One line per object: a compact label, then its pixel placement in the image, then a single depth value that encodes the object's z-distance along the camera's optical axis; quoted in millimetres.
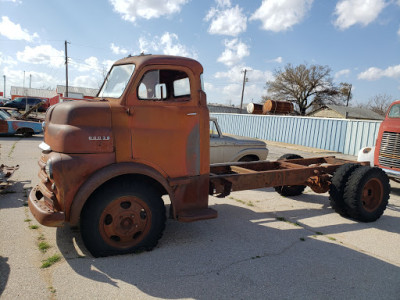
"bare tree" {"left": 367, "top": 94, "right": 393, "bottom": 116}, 56688
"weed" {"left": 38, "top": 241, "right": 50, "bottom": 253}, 3729
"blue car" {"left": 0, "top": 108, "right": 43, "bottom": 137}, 15882
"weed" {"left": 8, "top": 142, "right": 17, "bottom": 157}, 10834
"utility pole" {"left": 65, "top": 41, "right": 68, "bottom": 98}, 44162
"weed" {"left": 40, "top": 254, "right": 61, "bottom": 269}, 3335
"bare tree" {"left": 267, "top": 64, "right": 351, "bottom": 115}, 52250
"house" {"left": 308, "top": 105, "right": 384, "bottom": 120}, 41906
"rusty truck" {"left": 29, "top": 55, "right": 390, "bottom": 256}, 3340
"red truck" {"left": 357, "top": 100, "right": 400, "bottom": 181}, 7211
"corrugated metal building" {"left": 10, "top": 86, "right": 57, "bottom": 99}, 69794
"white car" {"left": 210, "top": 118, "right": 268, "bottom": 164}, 7590
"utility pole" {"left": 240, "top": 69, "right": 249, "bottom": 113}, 48650
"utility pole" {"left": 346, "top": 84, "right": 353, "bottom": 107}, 57312
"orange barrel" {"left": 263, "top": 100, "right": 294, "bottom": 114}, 26875
